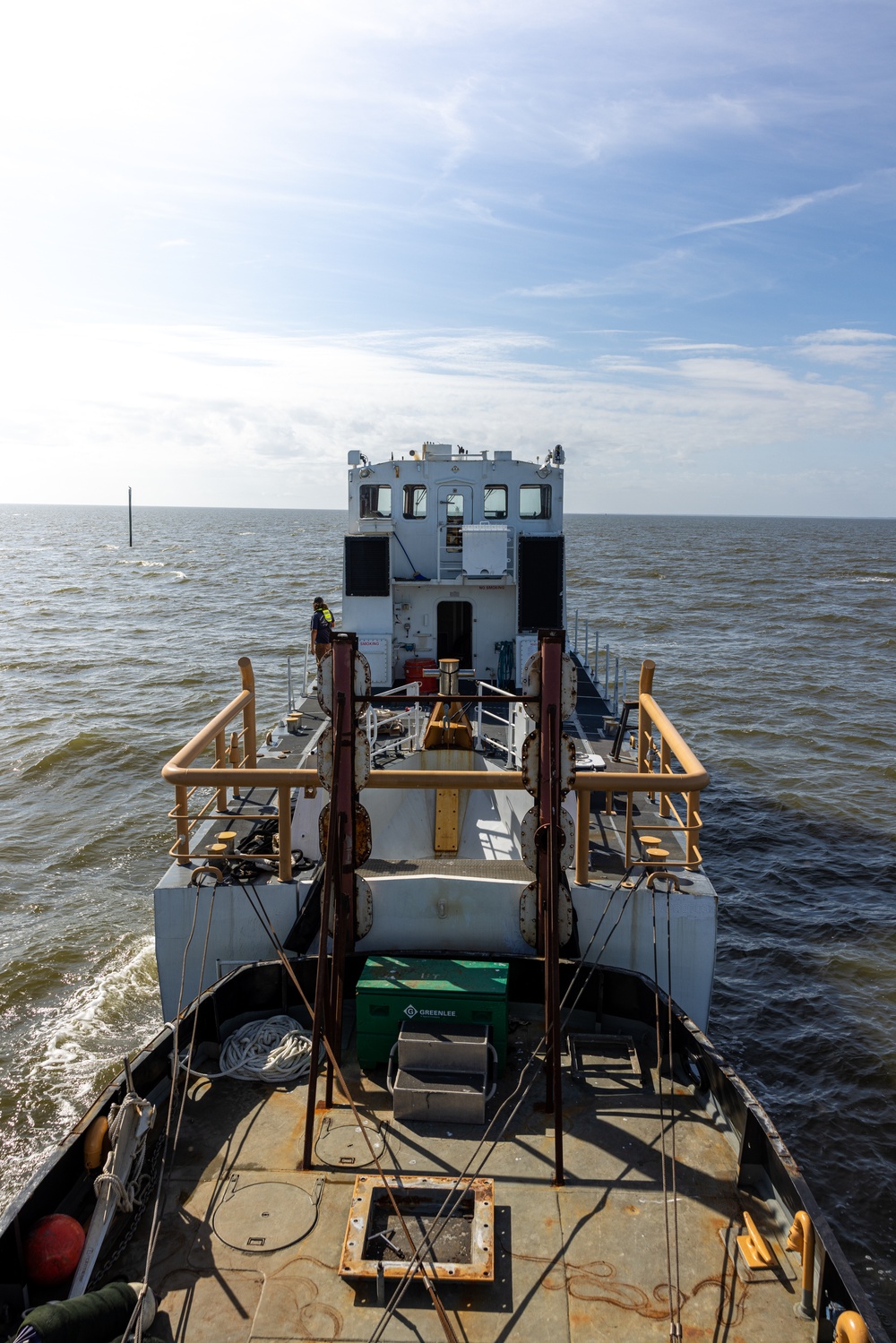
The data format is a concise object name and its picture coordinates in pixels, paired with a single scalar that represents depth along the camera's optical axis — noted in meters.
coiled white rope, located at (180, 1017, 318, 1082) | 7.50
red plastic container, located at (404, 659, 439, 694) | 17.19
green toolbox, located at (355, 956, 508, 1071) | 7.59
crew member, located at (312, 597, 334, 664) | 16.95
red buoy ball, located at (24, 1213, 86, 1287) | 5.29
